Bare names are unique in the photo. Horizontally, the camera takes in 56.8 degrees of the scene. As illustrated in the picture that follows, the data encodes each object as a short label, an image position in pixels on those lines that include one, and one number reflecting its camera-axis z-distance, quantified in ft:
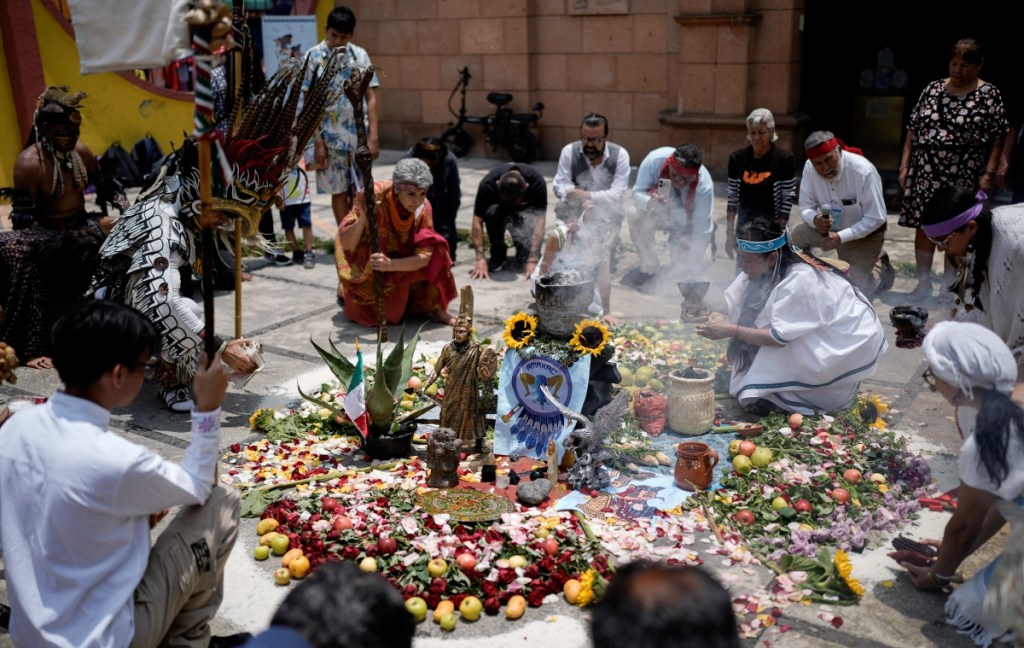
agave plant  15.81
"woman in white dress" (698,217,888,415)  16.78
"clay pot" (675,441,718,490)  14.46
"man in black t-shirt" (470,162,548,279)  27.12
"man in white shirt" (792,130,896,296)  23.11
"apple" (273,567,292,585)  12.40
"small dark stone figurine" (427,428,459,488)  14.67
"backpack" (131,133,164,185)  39.40
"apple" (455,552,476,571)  12.34
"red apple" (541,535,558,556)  12.66
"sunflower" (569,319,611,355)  15.89
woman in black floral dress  23.54
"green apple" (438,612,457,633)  11.43
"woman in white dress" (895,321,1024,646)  9.71
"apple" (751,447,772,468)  15.03
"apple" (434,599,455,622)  11.55
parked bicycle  43.68
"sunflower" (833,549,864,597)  11.72
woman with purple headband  14.24
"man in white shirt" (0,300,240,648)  8.57
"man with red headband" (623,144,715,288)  25.24
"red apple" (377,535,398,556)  12.74
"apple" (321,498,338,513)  13.92
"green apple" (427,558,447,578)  12.23
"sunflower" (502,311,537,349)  16.33
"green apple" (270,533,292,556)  13.05
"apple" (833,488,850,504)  13.82
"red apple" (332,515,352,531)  13.30
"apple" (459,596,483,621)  11.57
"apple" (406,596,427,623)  11.58
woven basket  16.28
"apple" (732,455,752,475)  14.89
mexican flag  15.87
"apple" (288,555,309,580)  12.45
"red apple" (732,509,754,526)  13.47
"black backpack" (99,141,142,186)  37.81
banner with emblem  15.97
